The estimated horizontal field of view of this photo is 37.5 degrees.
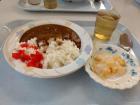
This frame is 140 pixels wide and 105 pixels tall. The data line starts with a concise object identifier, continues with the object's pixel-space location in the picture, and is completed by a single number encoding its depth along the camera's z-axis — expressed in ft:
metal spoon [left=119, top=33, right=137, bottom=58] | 2.07
